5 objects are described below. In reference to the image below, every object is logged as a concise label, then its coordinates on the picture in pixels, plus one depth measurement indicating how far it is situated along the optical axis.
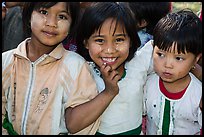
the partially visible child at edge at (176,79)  1.28
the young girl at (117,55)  1.29
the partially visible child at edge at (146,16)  1.56
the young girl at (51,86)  1.24
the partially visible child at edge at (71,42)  1.44
